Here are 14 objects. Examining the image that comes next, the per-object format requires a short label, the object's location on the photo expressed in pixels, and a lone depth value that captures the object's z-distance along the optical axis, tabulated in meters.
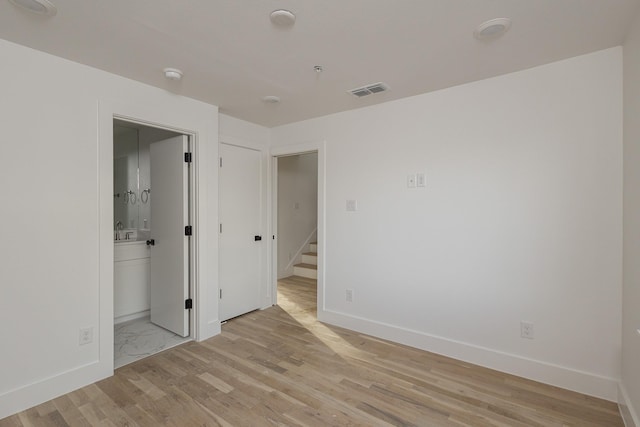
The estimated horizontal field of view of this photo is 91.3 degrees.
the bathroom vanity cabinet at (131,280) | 3.63
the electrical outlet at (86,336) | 2.34
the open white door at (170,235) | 3.15
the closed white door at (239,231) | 3.63
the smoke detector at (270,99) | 2.98
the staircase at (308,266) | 5.70
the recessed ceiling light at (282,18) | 1.68
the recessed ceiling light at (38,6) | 1.61
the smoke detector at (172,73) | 2.39
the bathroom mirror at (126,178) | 4.34
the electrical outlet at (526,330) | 2.42
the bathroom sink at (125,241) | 3.67
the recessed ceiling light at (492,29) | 1.78
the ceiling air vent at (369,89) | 2.72
